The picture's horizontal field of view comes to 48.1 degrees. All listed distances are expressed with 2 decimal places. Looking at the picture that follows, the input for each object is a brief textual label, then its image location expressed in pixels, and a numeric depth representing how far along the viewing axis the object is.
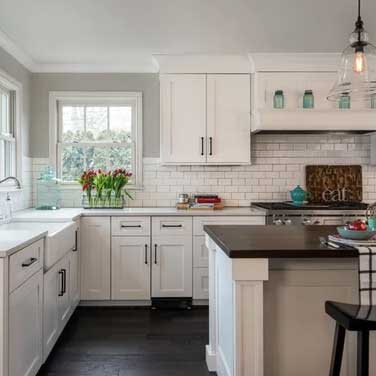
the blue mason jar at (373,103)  4.20
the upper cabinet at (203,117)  4.28
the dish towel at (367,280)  1.77
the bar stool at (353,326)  1.55
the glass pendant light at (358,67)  2.16
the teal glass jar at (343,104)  4.19
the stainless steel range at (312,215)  3.87
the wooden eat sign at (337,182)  4.61
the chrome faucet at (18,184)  3.99
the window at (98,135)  4.59
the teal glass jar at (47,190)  4.34
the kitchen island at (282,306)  1.87
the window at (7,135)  3.95
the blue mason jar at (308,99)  4.21
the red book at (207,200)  4.32
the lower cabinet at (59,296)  2.72
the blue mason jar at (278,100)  4.20
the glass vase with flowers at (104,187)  4.31
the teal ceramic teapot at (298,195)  4.33
